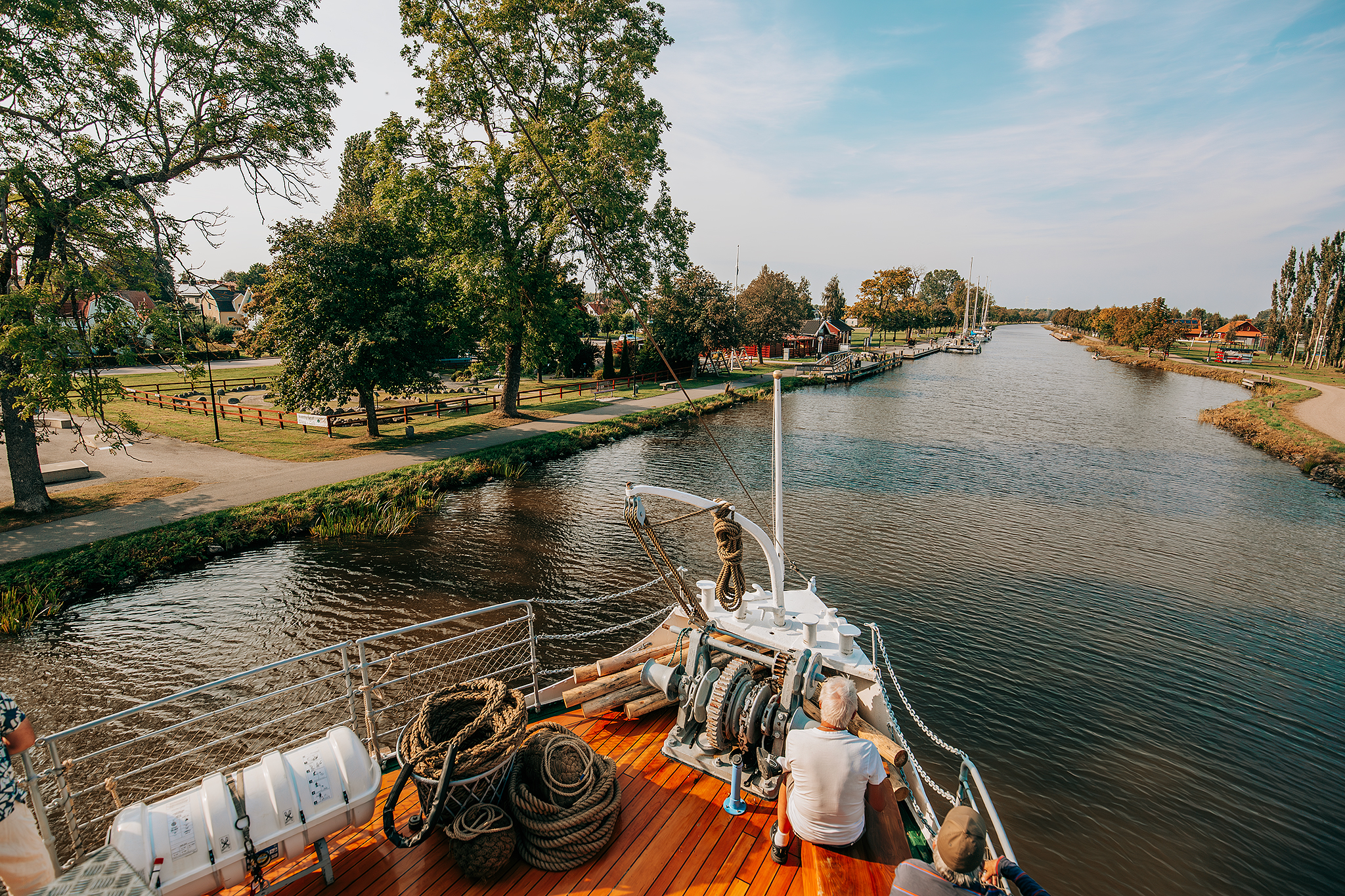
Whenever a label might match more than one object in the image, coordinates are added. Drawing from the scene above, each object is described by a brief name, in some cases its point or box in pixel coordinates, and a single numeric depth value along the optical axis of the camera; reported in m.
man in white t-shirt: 3.81
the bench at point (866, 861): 3.76
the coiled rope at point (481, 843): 4.06
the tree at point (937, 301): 155.94
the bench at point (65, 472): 17.52
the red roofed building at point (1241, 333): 98.06
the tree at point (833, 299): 110.81
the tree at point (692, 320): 43.59
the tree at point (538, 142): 23.23
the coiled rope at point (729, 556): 6.34
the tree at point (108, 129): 12.85
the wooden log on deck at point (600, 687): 5.89
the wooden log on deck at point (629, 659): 6.18
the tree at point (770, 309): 55.78
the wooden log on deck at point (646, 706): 5.79
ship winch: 4.90
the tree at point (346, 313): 21.36
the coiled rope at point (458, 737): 4.06
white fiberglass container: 3.40
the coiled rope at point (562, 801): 4.21
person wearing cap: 2.95
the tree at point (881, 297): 88.94
